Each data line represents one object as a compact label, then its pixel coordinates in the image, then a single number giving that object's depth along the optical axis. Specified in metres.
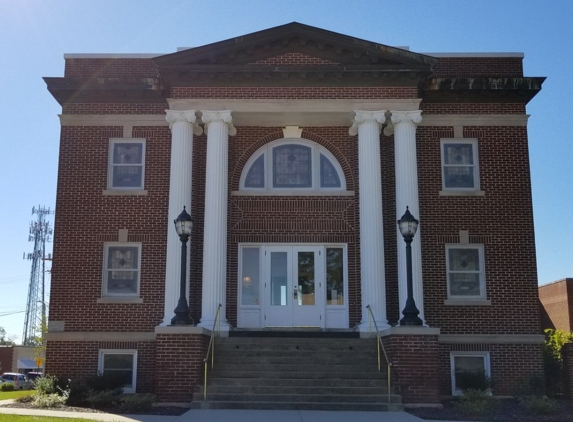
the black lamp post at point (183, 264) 17.11
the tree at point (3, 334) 131.25
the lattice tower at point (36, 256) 84.12
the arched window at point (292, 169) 21.69
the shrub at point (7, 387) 41.66
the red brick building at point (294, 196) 19.88
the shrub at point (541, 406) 15.43
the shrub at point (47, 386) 17.20
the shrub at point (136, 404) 15.14
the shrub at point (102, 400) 15.87
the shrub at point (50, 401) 16.06
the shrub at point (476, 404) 15.19
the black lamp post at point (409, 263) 17.03
